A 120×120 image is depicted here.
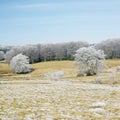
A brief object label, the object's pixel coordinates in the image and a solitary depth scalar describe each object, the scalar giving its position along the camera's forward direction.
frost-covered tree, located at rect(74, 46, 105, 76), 92.88
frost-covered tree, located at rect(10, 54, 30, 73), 145.38
